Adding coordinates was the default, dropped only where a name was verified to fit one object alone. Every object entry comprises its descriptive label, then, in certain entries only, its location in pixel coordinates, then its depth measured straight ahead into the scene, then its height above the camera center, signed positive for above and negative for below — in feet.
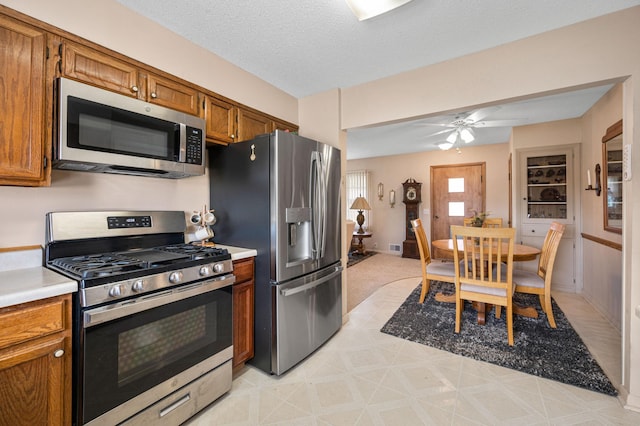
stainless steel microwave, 4.52 +1.48
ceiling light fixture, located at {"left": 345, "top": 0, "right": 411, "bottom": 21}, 4.96 +3.86
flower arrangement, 11.69 -0.28
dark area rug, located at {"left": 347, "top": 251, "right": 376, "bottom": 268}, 18.45 -3.21
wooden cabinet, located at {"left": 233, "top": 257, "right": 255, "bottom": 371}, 6.19 -2.30
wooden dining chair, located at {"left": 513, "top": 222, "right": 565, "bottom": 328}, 8.41 -2.12
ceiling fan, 11.40 +4.11
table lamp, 20.99 +0.55
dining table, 8.98 -3.10
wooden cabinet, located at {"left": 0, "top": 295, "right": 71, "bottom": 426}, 3.31 -1.94
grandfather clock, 19.65 +0.32
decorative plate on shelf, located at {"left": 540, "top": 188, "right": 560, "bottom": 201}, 12.48 +0.91
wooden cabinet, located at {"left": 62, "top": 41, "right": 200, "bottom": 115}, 4.79 +2.66
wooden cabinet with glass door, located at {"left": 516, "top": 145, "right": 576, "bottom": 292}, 12.09 +0.64
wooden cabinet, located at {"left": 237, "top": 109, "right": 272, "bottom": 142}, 7.64 +2.61
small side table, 20.51 -2.20
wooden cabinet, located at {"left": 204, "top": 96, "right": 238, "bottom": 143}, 6.82 +2.43
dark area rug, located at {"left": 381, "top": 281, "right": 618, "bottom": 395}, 6.41 -3.66
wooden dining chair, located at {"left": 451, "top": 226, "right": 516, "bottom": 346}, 7.74 -2.02
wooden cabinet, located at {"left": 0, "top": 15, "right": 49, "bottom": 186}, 4.06 +1.66
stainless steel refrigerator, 6.30 -0.40
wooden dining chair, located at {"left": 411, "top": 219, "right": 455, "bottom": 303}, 10.09 -2.11
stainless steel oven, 3.87 -1.74
